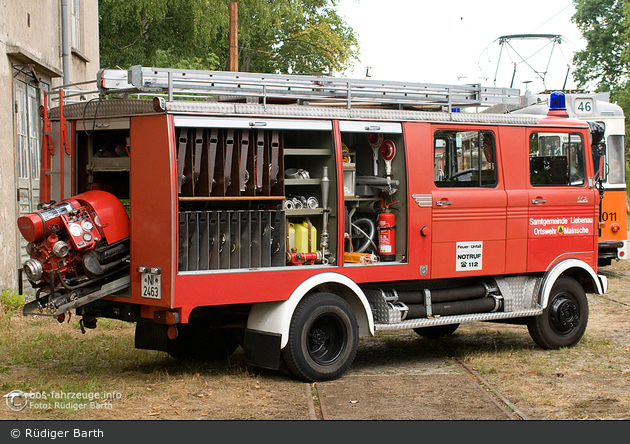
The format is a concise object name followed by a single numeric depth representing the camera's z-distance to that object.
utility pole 19.03
